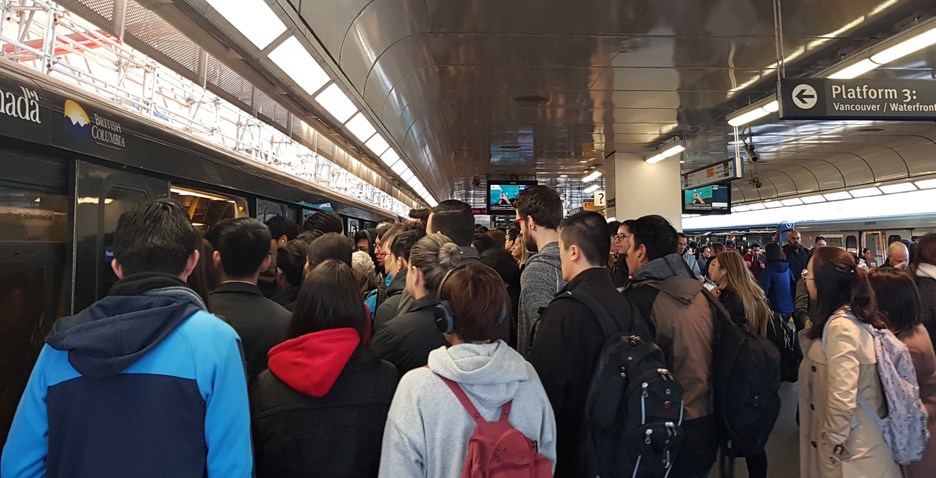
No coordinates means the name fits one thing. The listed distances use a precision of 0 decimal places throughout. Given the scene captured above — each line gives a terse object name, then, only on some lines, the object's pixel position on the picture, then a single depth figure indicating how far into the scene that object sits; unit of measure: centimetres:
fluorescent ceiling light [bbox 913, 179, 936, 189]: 1506
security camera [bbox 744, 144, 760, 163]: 1187
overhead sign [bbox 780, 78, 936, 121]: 541
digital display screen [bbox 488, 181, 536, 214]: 1462
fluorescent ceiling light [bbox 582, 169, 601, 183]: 1517
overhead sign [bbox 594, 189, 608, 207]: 1583
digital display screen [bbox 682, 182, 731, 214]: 1486
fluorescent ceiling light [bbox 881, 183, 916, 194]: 1599
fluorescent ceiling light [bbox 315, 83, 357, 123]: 494
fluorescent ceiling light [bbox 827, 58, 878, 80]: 536
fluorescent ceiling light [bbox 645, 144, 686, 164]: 1043
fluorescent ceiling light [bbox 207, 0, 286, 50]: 321
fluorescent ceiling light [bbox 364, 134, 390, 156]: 725
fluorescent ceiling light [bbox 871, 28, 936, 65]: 453
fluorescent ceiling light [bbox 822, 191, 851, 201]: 1878
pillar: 1227
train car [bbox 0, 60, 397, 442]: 281
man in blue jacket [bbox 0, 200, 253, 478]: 141
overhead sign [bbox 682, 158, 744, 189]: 998
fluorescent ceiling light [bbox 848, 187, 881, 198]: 1747
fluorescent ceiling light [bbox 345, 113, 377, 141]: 602
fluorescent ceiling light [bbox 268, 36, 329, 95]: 392
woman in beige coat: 279
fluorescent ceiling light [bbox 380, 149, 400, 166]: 880
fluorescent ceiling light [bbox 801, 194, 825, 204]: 2023
